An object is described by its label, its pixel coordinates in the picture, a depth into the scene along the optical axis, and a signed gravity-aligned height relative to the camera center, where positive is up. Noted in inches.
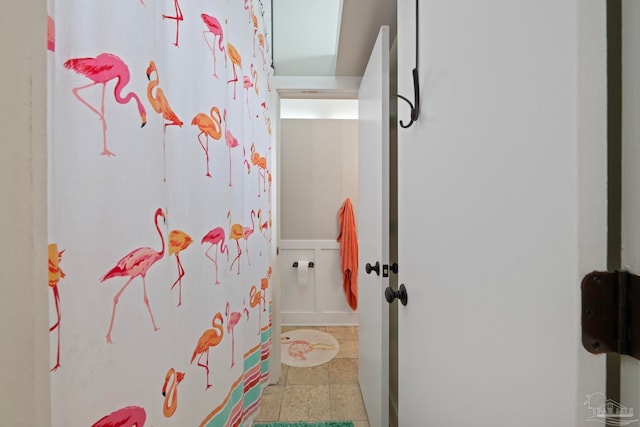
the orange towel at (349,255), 100.8 -17.5
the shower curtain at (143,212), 17.1 -0.2
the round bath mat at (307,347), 78.5 -45.6
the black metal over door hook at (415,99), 27.6 +12.2
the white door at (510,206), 11.6 +0.3
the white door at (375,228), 43.9 -3.2
